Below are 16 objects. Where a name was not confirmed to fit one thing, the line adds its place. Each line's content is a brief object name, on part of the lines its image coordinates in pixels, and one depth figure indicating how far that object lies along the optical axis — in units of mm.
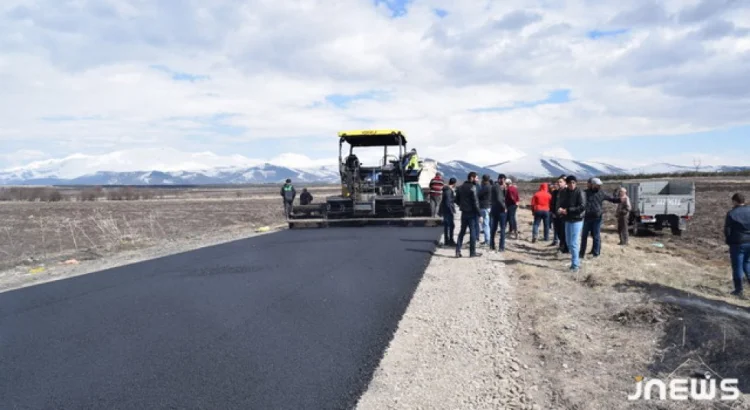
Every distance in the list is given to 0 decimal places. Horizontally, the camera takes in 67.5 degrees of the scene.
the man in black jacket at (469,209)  10695
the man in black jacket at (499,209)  11633
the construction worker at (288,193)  20016
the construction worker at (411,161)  17578
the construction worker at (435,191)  17053
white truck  16766
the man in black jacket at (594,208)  10086
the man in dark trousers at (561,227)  11239
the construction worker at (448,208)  12078
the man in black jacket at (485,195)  11662
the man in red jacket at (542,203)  13086
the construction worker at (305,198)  20591
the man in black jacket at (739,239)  7770
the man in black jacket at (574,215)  9320
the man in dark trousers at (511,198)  13297
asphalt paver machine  16641
